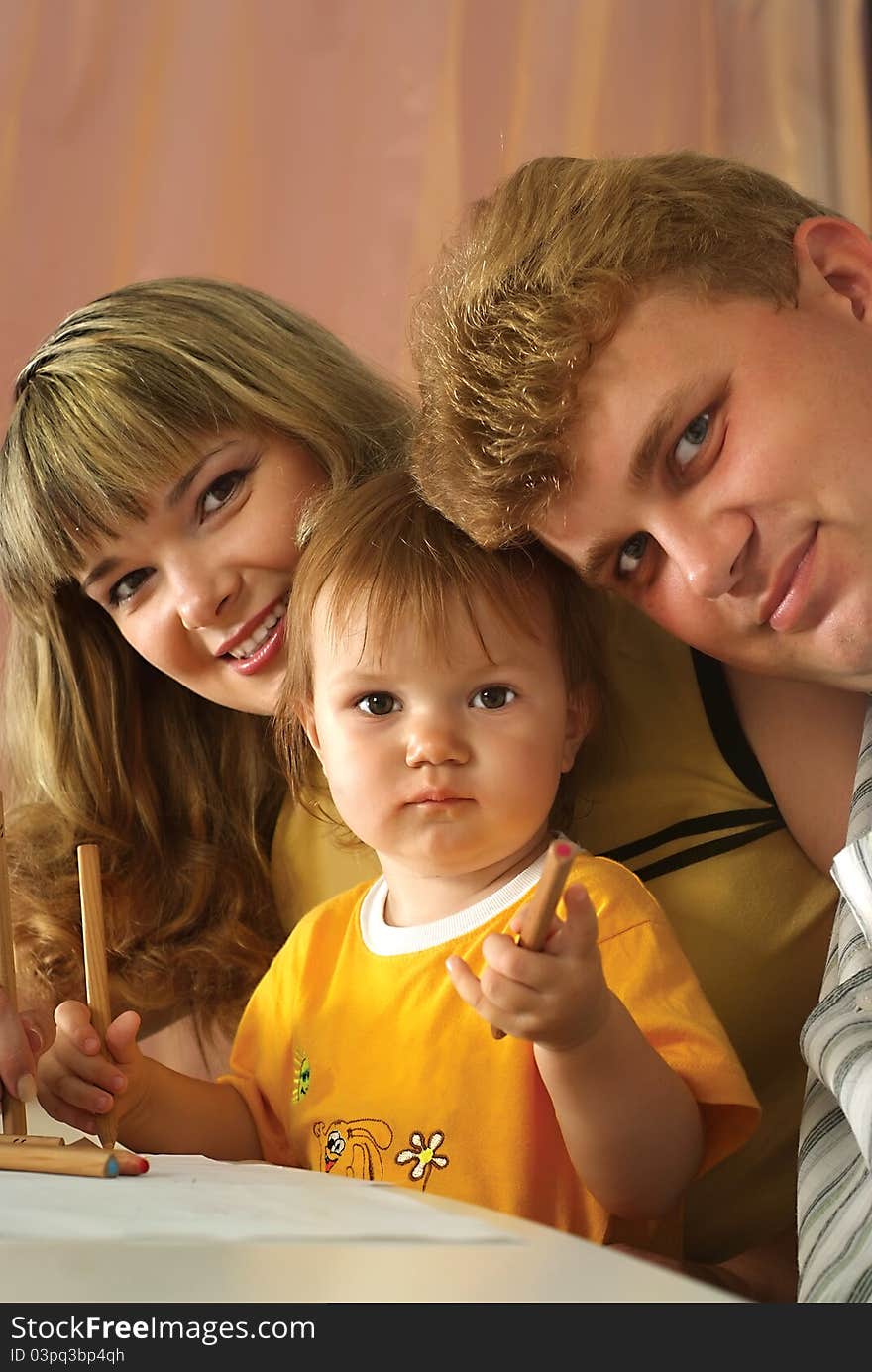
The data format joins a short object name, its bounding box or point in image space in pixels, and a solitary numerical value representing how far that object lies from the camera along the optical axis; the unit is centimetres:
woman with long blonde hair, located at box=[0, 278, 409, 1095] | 113
